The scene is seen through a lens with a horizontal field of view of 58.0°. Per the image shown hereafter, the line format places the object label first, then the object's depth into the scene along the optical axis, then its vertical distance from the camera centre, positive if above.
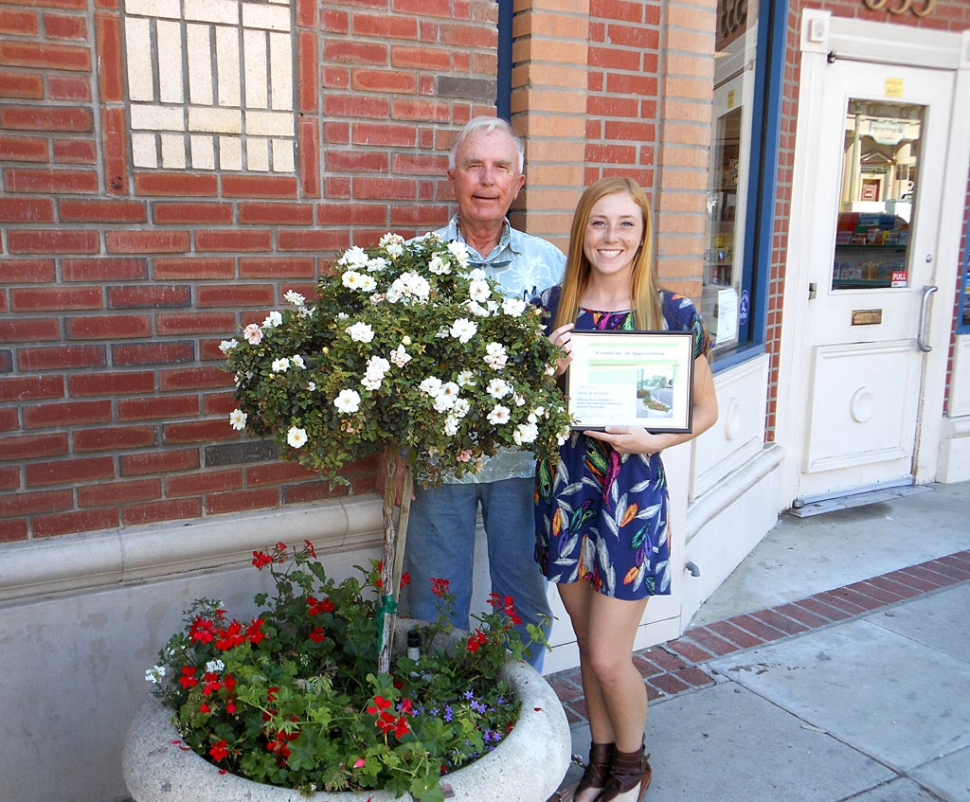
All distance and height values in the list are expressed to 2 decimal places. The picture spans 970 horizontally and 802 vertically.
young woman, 2.50 -0.68
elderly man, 2.73 -0.77
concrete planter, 1.86 -1.16
